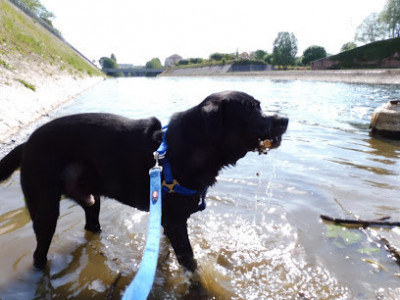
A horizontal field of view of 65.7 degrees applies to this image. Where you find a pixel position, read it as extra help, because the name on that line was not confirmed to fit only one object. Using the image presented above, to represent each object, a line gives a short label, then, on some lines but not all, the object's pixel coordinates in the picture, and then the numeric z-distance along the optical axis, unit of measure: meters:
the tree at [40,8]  64.93
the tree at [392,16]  74.81
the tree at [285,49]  89.00
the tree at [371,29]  81.25
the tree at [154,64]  176.38
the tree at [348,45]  89.00
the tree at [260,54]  96.62
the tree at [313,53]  79.75
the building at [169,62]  196.80
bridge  148.25
